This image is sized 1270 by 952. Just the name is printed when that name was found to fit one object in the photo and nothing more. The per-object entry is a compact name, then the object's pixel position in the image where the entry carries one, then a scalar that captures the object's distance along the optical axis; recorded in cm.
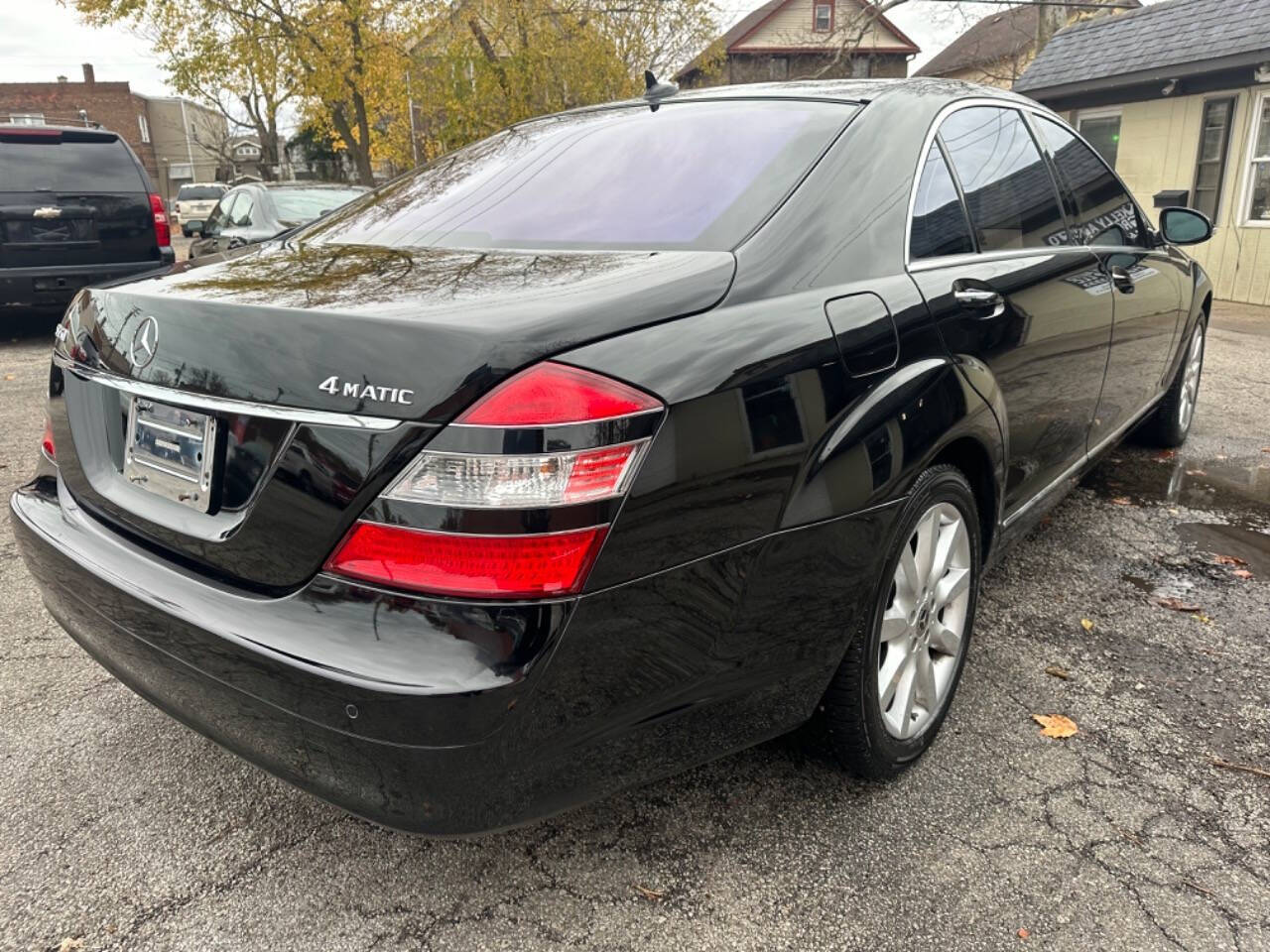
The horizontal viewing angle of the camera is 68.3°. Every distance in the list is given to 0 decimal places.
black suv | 801
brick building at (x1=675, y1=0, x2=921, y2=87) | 4150
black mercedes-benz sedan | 144
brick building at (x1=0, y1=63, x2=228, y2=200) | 5166
